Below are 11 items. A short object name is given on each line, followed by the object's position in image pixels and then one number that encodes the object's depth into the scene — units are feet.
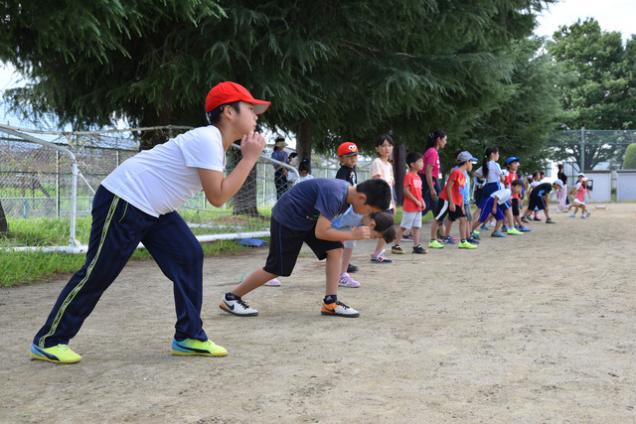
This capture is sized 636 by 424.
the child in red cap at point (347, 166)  24.12
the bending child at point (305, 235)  16.97
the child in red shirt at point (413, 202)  33.83
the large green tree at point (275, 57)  30.66
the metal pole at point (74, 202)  29.78
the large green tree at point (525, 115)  88.12
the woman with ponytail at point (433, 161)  37.19
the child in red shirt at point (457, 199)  36.94
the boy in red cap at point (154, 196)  12.83
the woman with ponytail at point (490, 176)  44.24
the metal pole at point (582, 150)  134.51
